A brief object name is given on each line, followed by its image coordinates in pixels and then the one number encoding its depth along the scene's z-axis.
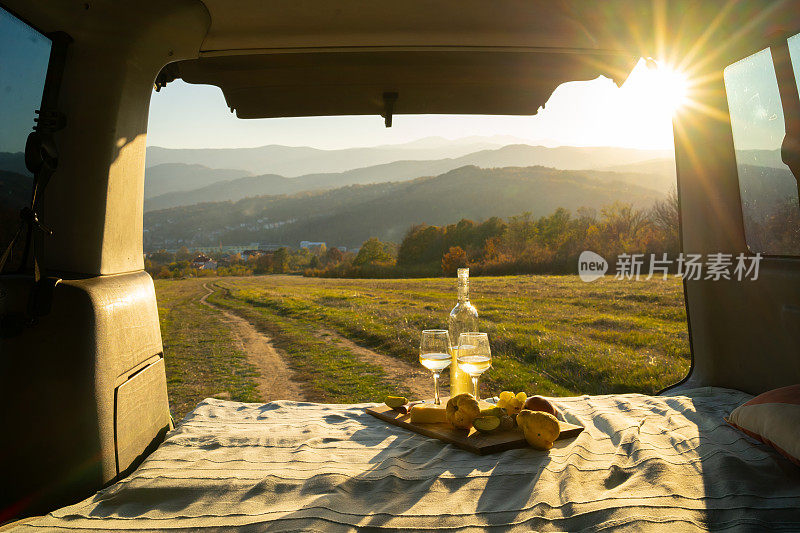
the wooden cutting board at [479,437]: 1.35
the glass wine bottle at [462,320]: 1.50
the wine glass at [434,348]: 1.43
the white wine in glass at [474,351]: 1.36
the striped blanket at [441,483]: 1.00
